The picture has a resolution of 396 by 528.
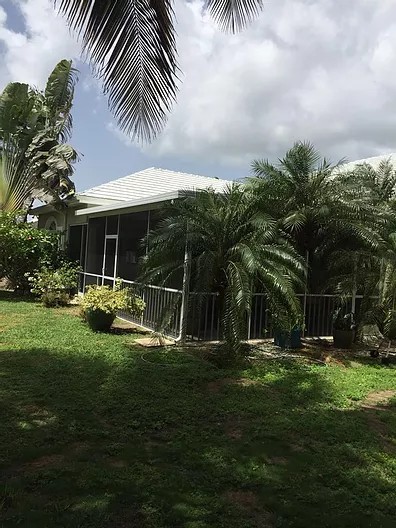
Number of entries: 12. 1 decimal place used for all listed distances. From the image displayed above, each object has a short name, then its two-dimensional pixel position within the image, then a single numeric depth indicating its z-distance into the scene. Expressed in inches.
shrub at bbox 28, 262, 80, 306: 559.6
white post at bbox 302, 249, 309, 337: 418.8
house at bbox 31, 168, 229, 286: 483.2
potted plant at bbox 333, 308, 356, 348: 400.2
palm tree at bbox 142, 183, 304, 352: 315.6
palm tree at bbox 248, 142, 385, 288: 389.1
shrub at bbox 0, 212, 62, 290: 613.6
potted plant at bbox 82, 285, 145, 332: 406.0
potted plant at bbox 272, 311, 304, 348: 316.8
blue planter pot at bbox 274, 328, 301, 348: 382.0
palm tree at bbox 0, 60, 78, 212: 669.3
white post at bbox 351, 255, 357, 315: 389.4
